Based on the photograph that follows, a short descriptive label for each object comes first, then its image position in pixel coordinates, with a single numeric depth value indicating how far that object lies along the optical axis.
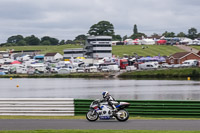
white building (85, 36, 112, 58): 187.12
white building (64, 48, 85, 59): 185.05
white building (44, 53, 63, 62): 181.18
